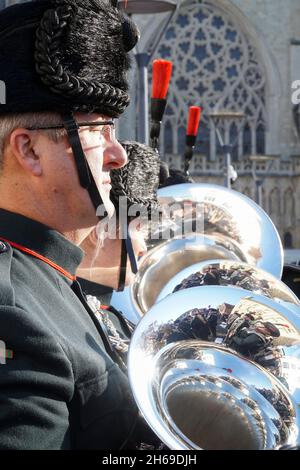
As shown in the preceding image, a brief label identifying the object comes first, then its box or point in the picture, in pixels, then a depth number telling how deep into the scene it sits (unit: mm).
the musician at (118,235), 5658
